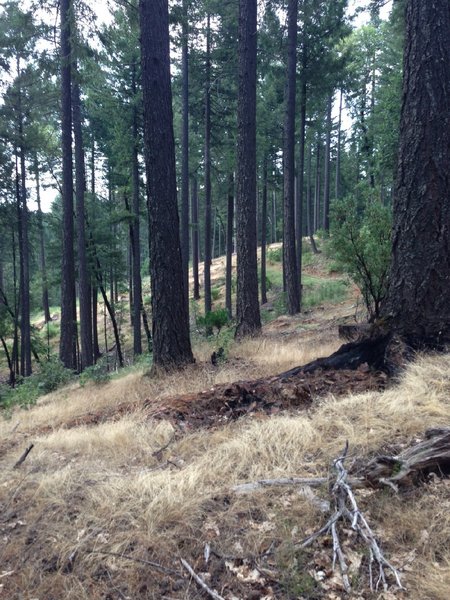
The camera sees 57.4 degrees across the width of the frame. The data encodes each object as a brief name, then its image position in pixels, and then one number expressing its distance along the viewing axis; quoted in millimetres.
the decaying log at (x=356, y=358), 4453
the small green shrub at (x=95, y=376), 8352
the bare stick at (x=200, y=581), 1932
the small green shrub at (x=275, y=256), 29812
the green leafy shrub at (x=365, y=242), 7273
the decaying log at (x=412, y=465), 2465
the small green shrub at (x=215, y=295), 24719
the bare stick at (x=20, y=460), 3757
